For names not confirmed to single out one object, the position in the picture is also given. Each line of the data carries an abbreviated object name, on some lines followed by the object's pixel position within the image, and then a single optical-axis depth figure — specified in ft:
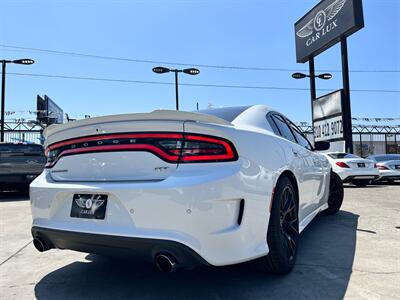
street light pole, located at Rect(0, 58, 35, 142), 55.26
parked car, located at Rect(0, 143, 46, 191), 30.22
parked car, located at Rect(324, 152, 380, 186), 39.73
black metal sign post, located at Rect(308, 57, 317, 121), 70.28
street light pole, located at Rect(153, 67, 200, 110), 58.49
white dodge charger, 7.79
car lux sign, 56.75
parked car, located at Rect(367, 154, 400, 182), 44.57
